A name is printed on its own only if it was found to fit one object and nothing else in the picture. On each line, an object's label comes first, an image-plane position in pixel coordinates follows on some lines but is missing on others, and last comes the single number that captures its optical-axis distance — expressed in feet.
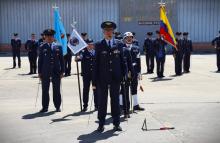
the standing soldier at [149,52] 70.49
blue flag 43.30
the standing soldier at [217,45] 71.05
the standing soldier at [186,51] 70.18
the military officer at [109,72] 28.86
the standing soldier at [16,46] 78.07
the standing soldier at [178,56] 67.31
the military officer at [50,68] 36.94
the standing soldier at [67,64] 67.46
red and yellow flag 60.34
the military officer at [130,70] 31.68
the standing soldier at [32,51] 69.92
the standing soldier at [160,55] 63.72
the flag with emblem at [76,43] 37.52
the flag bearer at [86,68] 37.81
